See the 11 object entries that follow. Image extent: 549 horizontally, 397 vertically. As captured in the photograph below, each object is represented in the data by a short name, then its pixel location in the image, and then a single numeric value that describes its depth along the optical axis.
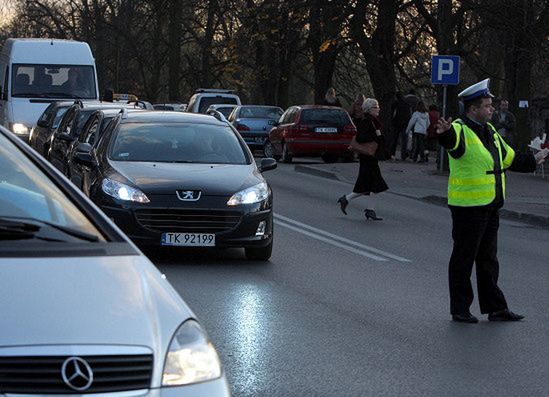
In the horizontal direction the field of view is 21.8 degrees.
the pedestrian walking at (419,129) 38.19
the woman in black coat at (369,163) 20.30
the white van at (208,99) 48.63
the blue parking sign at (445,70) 30.03
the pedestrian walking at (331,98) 44.28
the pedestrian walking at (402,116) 39.69
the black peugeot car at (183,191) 13.52
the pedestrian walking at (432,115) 39.59
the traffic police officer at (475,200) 10.63
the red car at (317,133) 38.19
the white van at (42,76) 33.59
